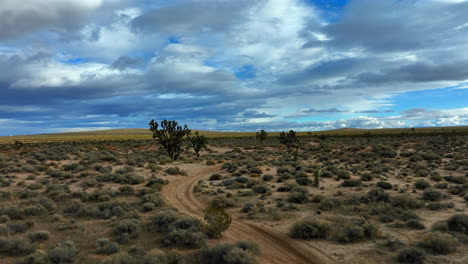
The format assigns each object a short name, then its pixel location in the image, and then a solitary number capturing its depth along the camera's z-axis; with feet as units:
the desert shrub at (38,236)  34.16
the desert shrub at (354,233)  33.24
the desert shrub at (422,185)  60.95
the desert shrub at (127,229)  34.94
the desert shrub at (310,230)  34.96
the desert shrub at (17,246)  30.37
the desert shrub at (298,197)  52.19
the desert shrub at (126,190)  60.18
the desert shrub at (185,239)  32.07
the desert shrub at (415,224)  36.47
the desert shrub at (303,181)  68.62
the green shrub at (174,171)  89.97
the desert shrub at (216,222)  34.76
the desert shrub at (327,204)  46.92
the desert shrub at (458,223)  33.91
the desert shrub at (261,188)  61.72
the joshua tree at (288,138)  157.23
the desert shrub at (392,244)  30.05
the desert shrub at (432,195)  50.06
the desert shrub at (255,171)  88.24
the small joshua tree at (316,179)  66.64
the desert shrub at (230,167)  93.84
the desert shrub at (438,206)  44.81
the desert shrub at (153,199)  50.90
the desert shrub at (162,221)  37.87
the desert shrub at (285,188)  62.54
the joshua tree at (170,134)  125.70
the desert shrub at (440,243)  28.58
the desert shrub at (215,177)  80.48
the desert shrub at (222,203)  51.09
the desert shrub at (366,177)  72.18
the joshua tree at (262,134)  251.60
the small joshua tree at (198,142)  146.72
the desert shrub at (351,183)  64.39
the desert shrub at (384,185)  60.80
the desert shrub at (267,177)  75.99
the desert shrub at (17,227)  36.83
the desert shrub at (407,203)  45.88
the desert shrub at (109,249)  31.01
